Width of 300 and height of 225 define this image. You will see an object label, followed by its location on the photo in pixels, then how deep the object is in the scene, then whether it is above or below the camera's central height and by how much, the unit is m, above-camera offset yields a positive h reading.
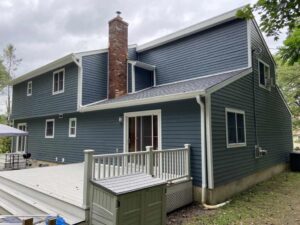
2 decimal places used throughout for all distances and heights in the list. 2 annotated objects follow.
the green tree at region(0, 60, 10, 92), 24.14 +6.30
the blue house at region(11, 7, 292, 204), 6.43 +1.06
